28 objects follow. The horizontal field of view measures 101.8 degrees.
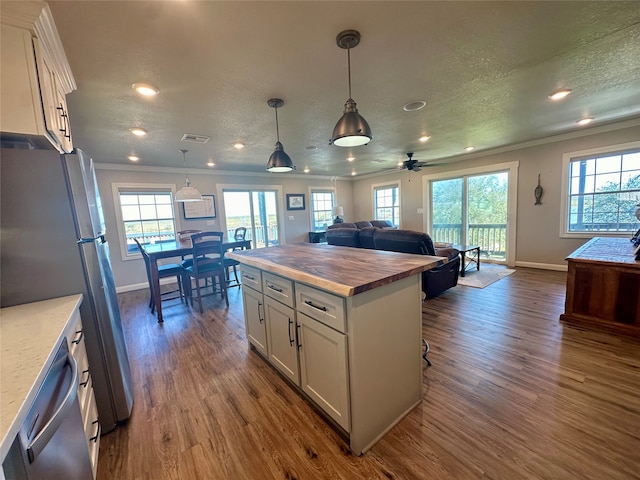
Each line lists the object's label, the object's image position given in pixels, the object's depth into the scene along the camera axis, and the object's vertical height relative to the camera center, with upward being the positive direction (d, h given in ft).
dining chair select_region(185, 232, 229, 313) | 11.64 -2.04
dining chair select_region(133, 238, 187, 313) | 11.71 -2.53
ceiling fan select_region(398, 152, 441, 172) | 16.34 +2.49
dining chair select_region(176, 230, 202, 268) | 13.35 -1.03
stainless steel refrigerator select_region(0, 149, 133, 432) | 4.52 -0.39
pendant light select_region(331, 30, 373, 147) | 5.39 +1.84
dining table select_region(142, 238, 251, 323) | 11.03 -1.53
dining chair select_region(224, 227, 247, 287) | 14.05 -2.65
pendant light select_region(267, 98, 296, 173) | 8.23 +1.70
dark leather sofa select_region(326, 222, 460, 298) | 10.43 -1.74
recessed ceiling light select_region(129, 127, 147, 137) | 9.97 +3.49
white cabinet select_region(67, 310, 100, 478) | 4.23 -2.93
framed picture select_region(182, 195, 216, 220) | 18.15 +0.63
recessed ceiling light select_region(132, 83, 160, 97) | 6.75 +3.48
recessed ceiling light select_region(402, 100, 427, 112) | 8.86 +3.43
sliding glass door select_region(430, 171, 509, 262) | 17.98 -0.80
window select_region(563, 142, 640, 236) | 13.12 +0.12
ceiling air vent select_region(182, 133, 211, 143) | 11.12 +3.50
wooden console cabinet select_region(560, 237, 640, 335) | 8.15 -3.21
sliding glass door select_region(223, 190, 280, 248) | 20.50 +0.01
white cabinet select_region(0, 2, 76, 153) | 4.21 +2.65
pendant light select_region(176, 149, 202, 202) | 13.05 +1.18
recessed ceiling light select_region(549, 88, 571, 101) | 8.58 +3.40
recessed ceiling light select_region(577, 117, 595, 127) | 11.96 +3.41
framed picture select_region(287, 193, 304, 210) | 23.36 +0.93
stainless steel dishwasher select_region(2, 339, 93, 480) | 2.34 -2.07
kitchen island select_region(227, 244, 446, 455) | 4.60 -2.49
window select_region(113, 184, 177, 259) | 16.11 +0.39
